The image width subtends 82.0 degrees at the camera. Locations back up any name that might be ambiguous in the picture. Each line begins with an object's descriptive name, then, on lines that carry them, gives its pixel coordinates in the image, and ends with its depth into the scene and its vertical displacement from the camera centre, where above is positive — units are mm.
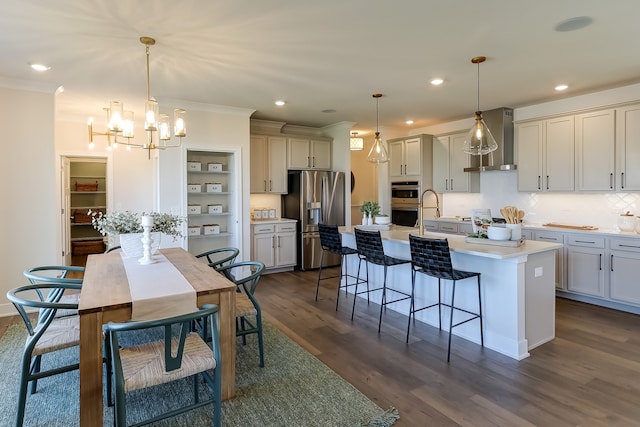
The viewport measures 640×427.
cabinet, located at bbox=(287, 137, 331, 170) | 6500 +997
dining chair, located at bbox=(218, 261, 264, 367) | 2793 -762
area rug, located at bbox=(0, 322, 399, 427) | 2193 -1245
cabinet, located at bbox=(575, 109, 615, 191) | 4422 +688
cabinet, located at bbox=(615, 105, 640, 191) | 4203 +673
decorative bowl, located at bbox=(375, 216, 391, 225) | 4838 -161
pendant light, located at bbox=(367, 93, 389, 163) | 4562 +685
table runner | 2053 -497
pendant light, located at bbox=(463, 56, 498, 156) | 3611 +684
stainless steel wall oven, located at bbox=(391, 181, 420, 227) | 6555 +101
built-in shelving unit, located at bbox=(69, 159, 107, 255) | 8062 +198
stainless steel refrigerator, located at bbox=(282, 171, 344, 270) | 6296 +38
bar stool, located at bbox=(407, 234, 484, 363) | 3031 -459
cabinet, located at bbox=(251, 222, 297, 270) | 5953 -599
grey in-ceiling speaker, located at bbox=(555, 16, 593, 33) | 2683 +1370
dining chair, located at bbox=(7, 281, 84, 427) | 2035 -784
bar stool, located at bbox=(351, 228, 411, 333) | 3711 -445
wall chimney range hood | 5473 +1038
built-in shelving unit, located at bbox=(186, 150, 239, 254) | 5514 +125
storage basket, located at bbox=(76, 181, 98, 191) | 8125 +523
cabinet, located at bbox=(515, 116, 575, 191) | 4805 +717
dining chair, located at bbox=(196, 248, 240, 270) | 3338 -463
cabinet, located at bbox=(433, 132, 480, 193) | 6086 +688
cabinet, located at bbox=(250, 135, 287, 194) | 6164 +756
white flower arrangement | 2965 -116
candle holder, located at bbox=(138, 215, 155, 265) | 2840 -249
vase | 3090 -299
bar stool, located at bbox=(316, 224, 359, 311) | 4289 -395
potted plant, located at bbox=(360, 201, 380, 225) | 4879 -43
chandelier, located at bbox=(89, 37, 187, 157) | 3018 +765
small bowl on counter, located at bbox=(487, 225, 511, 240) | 3361 -239
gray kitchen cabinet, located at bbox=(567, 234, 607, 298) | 4282 -693
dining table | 1914 -521
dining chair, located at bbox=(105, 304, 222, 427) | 1749 -822
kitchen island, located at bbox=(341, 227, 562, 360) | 2992 -758
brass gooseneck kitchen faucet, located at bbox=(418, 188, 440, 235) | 4035 -129
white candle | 2830 -90
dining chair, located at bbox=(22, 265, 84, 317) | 2549 -511
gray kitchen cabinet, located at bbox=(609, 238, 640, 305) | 4008 -706
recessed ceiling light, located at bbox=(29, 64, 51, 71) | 3621 +1427
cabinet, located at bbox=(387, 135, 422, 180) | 6543 +931
